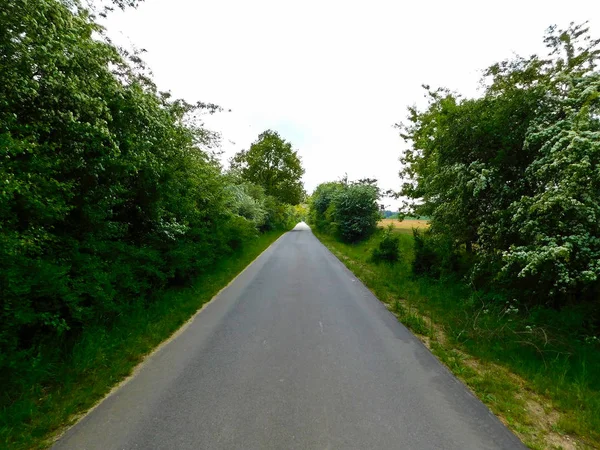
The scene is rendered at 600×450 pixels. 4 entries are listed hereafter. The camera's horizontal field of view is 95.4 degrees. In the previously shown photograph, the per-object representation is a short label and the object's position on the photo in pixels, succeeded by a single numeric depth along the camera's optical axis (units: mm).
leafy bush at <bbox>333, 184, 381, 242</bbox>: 22953
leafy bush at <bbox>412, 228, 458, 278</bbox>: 8961
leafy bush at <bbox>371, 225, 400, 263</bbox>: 13109
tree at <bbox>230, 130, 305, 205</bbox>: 36375
